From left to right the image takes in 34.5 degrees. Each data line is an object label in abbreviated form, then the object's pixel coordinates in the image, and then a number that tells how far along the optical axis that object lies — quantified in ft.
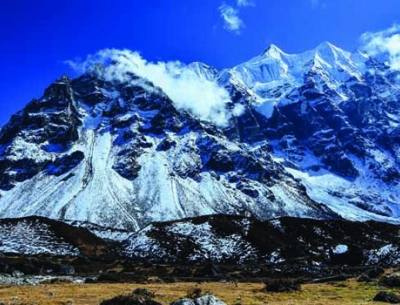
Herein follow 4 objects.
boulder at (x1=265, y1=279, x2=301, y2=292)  167.35
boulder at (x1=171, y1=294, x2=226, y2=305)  114.83
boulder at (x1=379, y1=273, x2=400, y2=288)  179.83
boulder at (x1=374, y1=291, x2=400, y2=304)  140.36
